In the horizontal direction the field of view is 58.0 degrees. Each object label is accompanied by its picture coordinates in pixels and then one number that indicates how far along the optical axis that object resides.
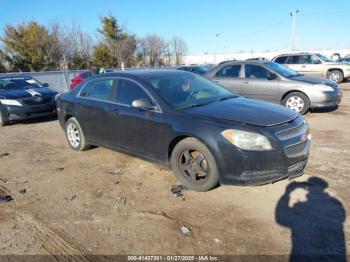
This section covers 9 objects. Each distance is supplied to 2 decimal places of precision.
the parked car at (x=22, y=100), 9.05
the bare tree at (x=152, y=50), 44.22
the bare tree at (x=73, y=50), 35.47
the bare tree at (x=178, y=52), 52.03
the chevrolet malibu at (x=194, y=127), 3.70
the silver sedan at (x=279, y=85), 8.66
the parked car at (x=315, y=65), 17.00
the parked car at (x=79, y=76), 18.15
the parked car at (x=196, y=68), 21.92
